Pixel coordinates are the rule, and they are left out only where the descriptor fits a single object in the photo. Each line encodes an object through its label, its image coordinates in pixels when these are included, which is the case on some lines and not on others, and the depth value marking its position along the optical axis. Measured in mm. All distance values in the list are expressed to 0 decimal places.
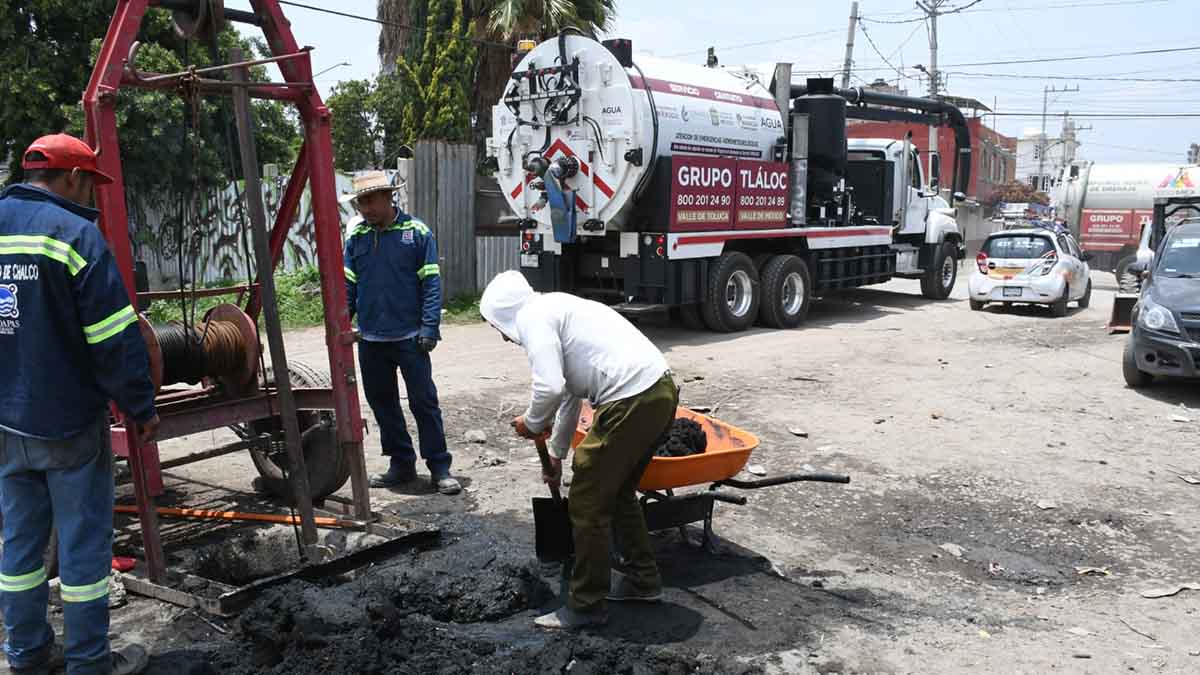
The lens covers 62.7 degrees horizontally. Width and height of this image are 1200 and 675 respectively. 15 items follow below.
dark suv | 9570
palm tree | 20719
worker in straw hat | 6469
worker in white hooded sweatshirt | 4363
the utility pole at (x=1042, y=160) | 83750
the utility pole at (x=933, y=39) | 37094
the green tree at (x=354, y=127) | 28062
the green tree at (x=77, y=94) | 17062
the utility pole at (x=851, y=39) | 38188
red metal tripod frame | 4320
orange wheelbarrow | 4926
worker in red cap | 3637
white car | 16094
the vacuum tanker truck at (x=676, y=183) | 12734
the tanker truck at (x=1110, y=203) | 30953
